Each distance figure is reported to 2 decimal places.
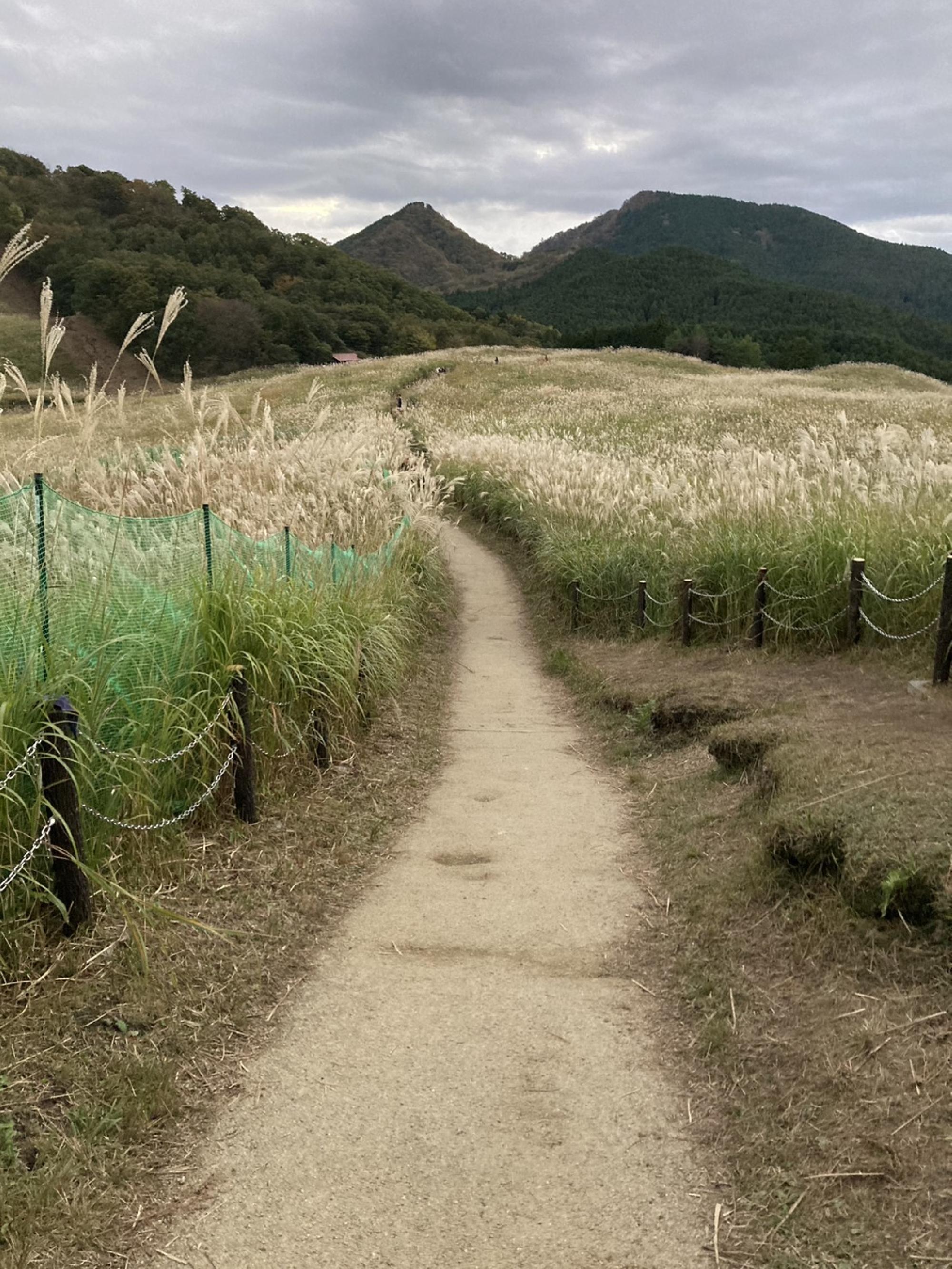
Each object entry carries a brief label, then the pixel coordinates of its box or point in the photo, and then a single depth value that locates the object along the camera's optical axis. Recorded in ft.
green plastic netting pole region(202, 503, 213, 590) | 19.61
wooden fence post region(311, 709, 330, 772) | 20.13
